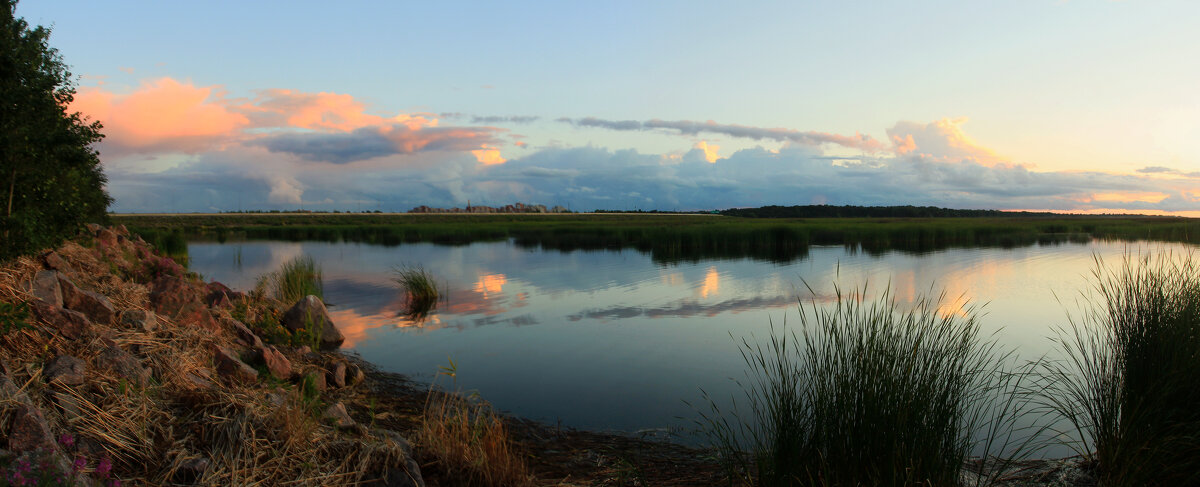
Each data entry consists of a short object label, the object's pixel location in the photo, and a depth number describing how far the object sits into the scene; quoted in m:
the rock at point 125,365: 4.84
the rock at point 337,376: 8.04
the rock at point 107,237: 11.69
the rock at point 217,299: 9.19
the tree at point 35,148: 6.64
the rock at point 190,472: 3.94
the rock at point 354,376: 8.41
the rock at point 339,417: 5.23
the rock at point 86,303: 5.98
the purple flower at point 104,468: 3.50
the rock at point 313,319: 10.98
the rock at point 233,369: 6.15
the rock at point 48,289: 5.72
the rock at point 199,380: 5.22
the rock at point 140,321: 6.12
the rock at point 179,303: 7.30
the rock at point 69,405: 4.15
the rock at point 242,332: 7.86
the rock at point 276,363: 7.30
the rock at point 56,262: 7.14
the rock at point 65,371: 4.40
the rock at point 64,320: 5.20
